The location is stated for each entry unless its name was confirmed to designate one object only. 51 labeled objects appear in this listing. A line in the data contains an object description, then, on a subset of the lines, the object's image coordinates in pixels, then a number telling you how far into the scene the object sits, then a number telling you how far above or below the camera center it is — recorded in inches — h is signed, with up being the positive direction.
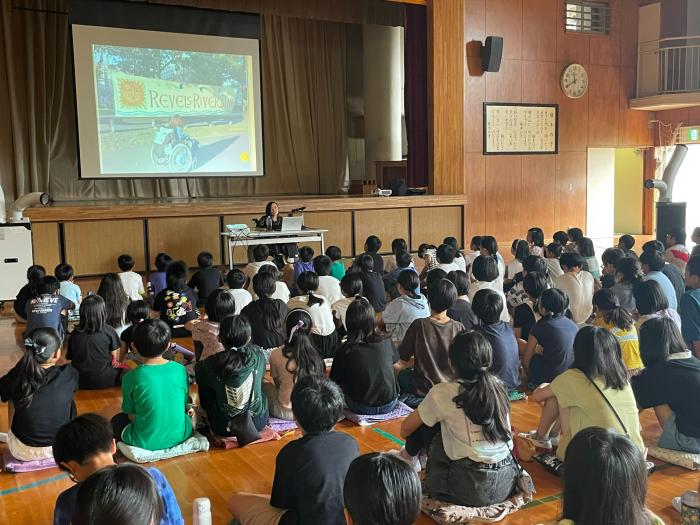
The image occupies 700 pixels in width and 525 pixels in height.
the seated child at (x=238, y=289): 205.8 -28.0
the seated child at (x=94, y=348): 179.6 -39.5
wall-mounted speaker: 440.1 +82.3
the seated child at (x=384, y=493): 63.6 -26.9
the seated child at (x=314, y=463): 91.8 -34.8
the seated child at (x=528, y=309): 201.0 -34.4
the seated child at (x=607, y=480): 65.8 -27.3
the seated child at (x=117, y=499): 60.0 -25.5
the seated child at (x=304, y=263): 266.7 -27.0
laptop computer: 334.3 -15.0
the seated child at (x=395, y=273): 252.0 -30.9
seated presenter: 337.1 -15.9
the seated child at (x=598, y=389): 117.6 -33.6
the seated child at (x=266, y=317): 187.2 -32.3
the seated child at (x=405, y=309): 190.2 -31.7
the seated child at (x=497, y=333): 159.4 -32.9
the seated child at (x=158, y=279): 273.6 -32.3
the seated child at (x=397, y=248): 265.2 -21.9
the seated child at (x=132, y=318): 188.2 -32.7
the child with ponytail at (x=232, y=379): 143.0 -37.8
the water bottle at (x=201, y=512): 102.9 -45.7
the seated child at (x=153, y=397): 136.2 -38.8
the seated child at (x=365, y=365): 154.5 -37.8
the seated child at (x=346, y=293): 199.8 -29.0
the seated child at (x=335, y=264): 269.4 -28.3
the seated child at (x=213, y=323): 172.9 -32.7
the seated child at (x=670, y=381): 127.0 -35.0
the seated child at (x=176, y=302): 221.6 -33.4
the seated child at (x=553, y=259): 241.2 -25.3
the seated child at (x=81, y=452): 82.4 -29.3
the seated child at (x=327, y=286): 221.3 -29.4
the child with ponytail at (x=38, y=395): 132.3 -36.9
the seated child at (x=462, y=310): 187.3 -31.6
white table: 329.7 -21.1
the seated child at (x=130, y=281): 253.3 -30.7
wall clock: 485.7 +71.2
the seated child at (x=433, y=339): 160.1 -33.6
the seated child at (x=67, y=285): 235.9 -29.1
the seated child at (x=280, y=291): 220.2 -30.4
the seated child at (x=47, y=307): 203.8 -31.5
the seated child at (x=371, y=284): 244.1 -31.8
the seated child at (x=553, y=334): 166.6 -34.5
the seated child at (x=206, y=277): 255.9 -30.2
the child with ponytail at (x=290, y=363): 150.6 -36.6
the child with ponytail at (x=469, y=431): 108.0 -37.7
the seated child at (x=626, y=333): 158.7 -33.0
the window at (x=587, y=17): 486.6 +114.9
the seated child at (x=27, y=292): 229.3 -30.6
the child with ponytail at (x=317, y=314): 187.3 -32.1
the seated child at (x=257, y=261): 263.9 -25.6
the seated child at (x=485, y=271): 207.5 -24.1
